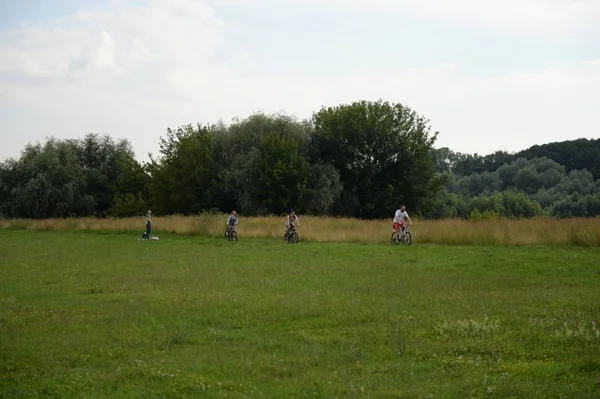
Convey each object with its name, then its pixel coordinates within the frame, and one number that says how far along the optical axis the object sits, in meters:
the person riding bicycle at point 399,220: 33.53
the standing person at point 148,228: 42.94
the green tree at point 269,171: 66.69
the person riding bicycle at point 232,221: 40.53
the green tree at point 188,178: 76.00
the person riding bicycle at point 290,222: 37.69
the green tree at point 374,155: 73.38
